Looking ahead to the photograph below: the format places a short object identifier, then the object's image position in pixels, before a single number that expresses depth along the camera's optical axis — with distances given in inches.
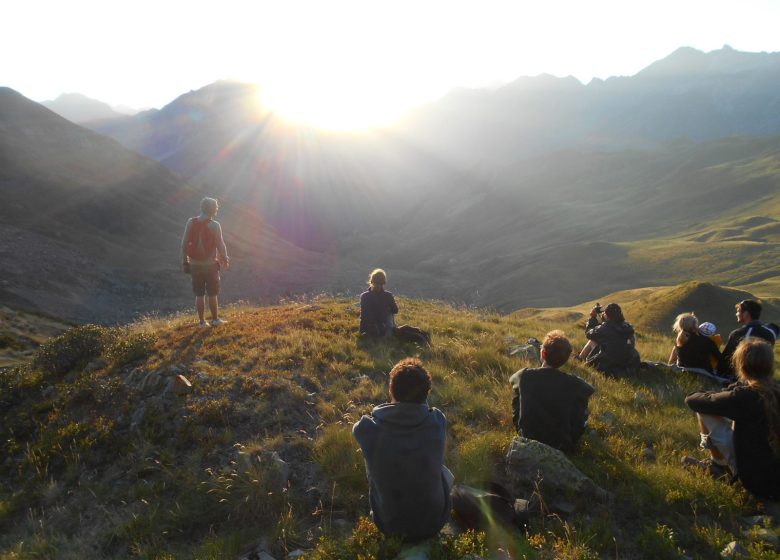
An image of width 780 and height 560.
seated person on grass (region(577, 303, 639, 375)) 362.9
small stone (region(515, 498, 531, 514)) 191.3
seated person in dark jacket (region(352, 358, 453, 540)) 170.4
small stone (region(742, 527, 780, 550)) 170.6
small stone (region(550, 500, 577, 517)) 191.9
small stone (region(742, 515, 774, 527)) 181.9
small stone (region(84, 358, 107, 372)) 342.0
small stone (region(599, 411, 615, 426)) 267.9
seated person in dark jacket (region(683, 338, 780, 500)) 189.0
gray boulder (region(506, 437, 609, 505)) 201.6
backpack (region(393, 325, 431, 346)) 422.6
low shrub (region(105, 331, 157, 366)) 352.5
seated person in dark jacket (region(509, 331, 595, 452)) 229.5
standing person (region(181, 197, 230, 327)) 429.7
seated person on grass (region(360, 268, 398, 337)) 428.1
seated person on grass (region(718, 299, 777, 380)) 323.0
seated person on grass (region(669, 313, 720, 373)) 350.0
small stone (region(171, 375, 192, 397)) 286.2
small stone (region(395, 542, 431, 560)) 163.8
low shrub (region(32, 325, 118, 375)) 353.7
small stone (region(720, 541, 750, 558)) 165.2
